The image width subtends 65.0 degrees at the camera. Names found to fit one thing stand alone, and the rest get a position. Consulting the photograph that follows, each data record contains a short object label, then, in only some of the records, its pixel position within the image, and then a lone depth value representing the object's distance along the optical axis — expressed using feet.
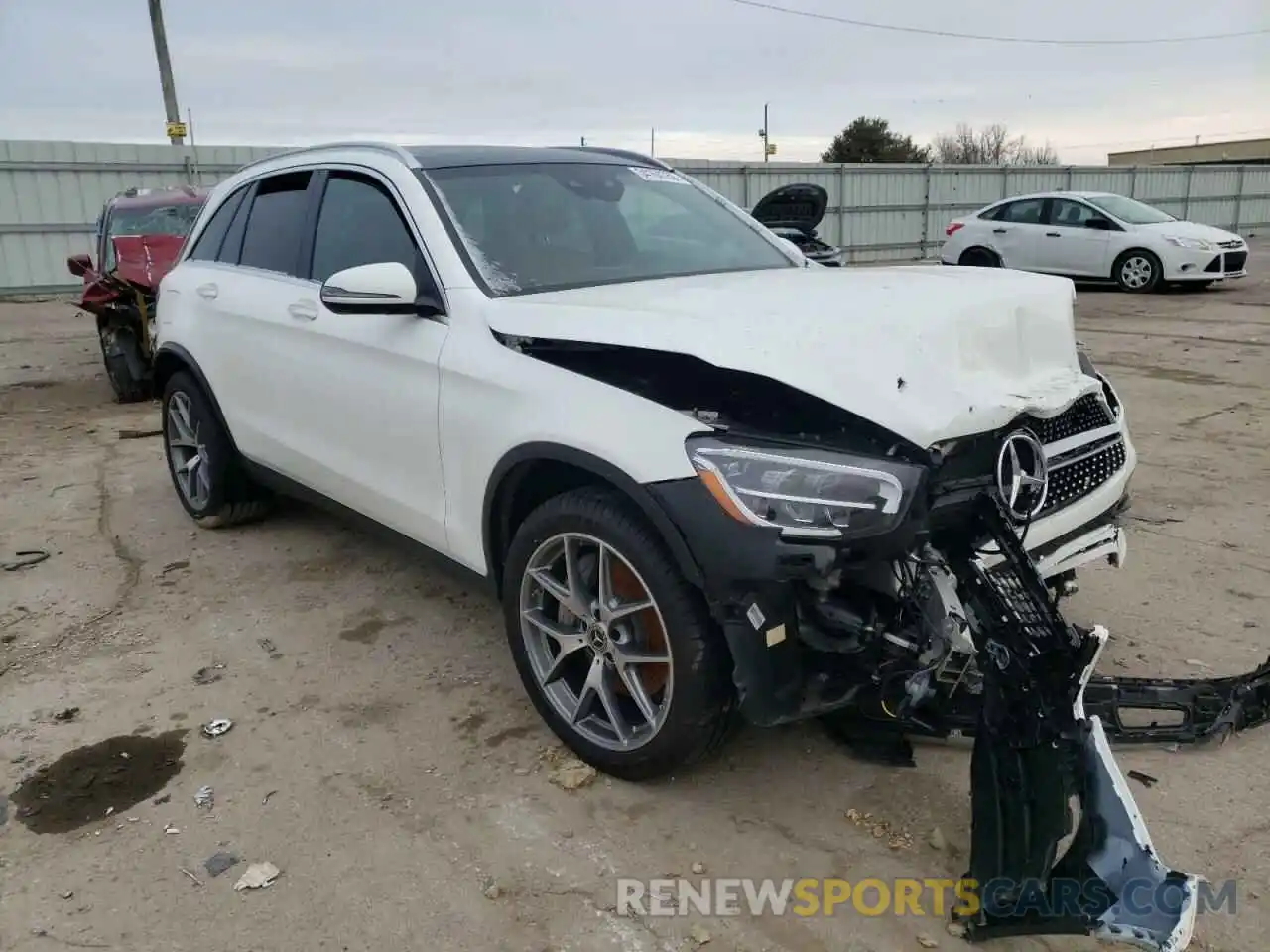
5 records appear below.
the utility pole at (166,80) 66.03
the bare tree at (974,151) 201.64
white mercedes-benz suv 7.57
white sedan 48.42
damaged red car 28.89
